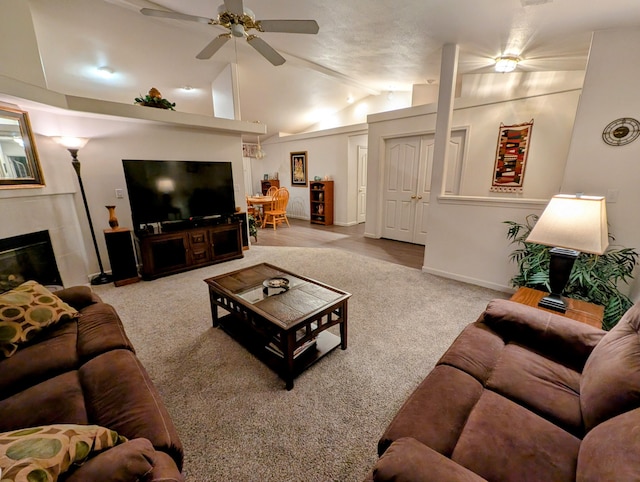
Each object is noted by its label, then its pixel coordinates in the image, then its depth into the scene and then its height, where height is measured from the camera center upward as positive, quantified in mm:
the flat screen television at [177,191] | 3357 -152
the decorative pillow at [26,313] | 1381 -713
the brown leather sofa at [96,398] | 753 -848
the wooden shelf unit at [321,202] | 6784 -603
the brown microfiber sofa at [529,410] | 752 -862
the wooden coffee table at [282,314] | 1730 -875
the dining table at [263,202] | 6469 -549
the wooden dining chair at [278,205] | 6461 -624
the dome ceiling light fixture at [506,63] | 3203 +1294
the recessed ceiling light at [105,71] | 3843 +1528
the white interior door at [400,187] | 4898 -194
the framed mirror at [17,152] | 2457 +271
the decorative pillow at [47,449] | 600 -643
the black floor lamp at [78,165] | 2945 +173
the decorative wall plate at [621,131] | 2291 +347
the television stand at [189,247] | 3455 -919
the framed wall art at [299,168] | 7398 +255
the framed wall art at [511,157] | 3732 +249
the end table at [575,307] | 1678 -871
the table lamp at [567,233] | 1550 -336
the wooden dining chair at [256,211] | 6684 -804
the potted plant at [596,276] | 2090 -804
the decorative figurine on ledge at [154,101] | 3371 +953
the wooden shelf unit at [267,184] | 8266 -174
